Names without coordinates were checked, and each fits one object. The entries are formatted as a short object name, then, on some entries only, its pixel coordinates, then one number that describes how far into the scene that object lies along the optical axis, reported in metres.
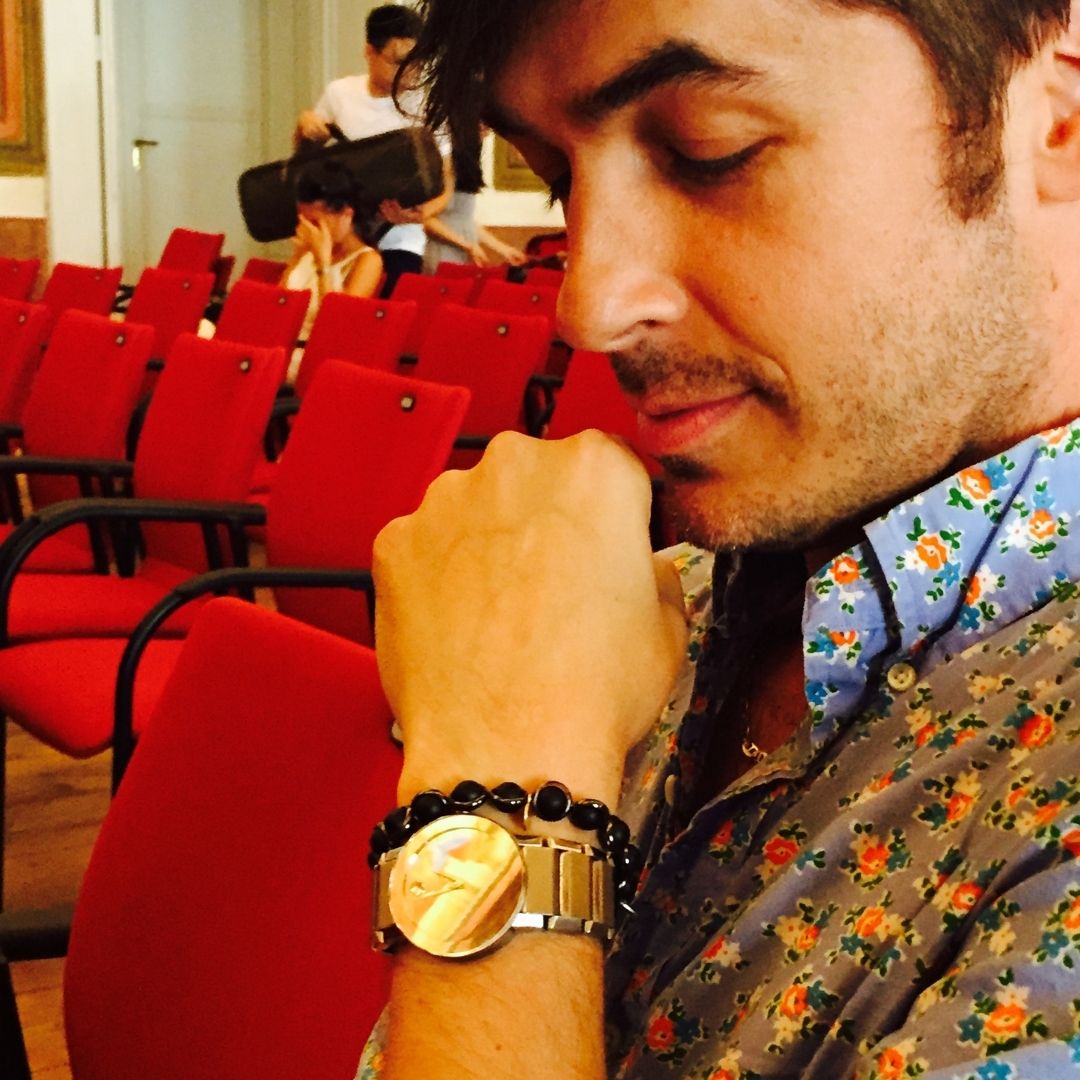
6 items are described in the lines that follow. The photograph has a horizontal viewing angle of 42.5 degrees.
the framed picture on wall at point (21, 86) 7.90
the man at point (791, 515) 0.71
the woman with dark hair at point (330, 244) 5.07
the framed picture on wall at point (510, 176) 9.00
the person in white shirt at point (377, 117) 5.63
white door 9.51
